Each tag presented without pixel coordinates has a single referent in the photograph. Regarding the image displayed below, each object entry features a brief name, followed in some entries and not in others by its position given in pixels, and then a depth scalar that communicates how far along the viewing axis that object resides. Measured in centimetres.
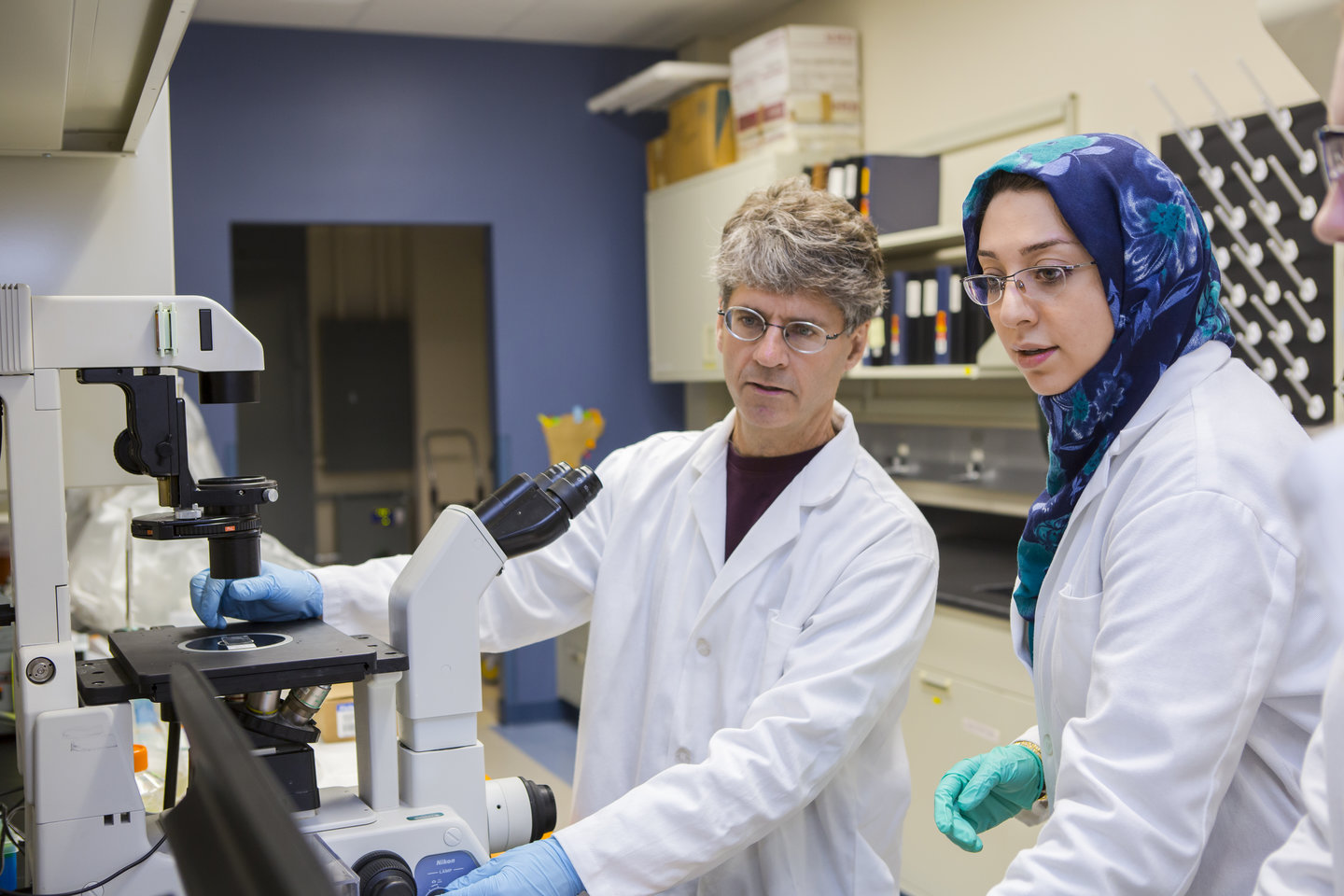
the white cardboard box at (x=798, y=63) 382
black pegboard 242
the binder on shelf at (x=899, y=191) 348
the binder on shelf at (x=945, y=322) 325
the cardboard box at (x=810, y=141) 383
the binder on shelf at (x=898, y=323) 343
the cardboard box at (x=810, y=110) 385
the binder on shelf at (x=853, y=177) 351
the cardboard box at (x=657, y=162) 466
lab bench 266
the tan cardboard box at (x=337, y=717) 205
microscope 97
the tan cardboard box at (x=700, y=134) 418
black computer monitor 49
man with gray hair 117
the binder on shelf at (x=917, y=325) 336
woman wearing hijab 88
